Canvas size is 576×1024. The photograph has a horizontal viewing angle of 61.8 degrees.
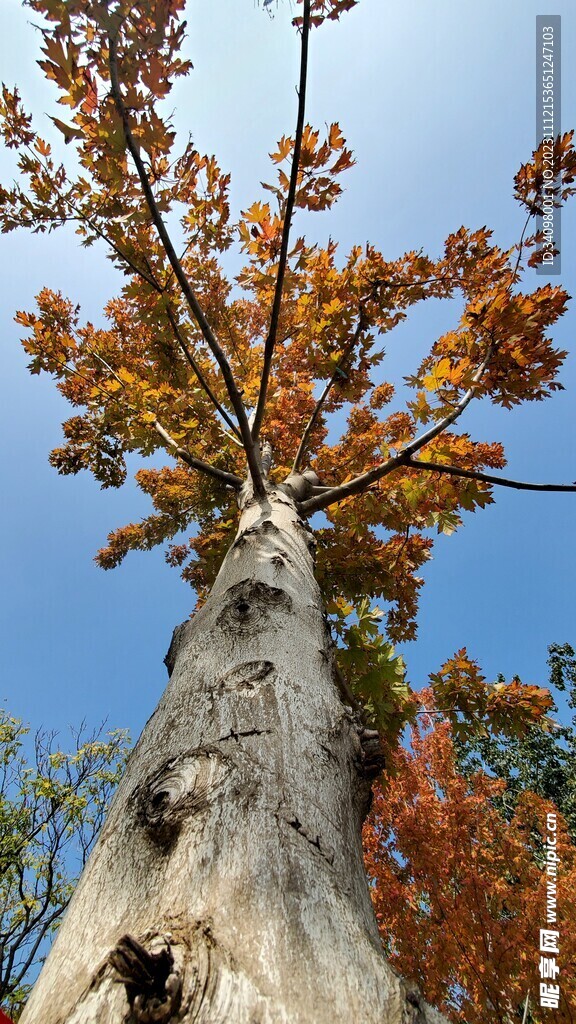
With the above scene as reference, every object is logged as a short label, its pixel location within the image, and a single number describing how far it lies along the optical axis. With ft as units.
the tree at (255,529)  2.41
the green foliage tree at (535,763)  57.47
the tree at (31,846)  27.29
